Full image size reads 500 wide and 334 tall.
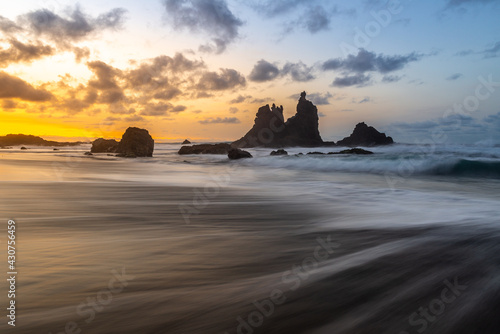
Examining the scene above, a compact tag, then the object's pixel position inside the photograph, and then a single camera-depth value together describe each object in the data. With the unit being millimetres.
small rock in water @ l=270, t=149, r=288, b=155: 35769
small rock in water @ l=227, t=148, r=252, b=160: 31066
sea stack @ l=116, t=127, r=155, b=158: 36125
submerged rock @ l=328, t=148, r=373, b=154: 29186
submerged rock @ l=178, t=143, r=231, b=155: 45250
